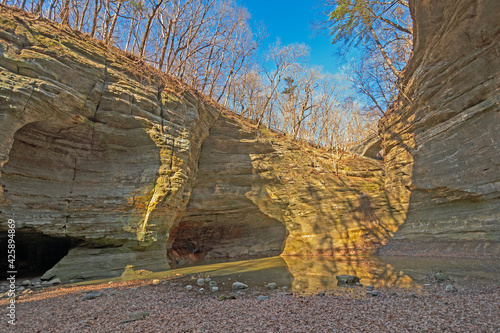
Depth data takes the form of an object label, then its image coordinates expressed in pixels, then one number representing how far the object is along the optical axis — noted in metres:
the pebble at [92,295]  6.77
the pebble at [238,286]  7.60
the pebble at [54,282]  8.94
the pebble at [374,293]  6.05
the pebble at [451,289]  6.01
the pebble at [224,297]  6.28
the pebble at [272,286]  7.47
